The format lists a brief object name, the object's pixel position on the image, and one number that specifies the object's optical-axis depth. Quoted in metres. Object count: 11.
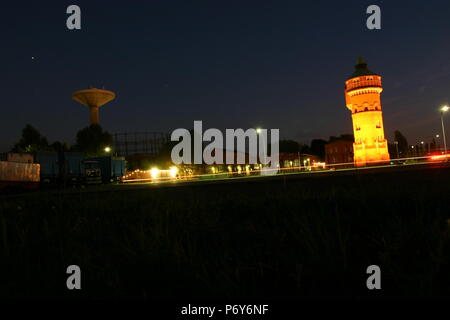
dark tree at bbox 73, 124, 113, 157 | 68.25
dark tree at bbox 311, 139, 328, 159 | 144.90
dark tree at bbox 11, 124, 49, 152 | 63.95
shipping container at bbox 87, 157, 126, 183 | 35.97
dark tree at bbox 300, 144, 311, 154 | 140.32
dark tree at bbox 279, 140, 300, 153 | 126.69
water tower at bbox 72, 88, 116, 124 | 77.88
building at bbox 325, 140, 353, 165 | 116.75
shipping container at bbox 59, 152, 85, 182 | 31.40
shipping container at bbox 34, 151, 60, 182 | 30.23
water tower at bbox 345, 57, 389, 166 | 81.06
